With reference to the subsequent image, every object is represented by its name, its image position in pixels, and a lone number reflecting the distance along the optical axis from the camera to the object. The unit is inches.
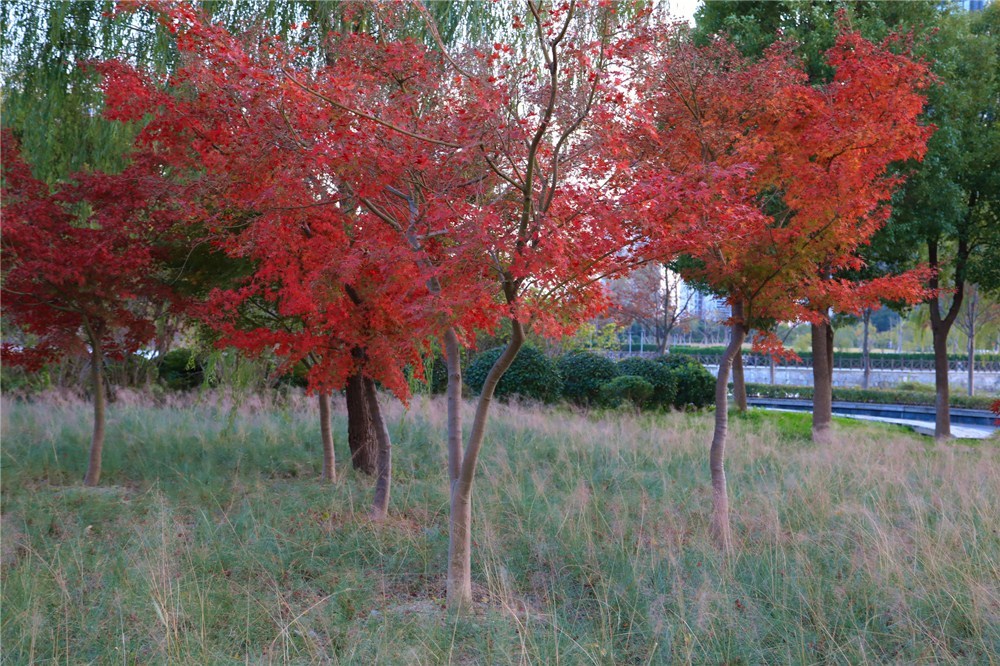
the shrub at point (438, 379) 608.4
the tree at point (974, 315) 889.5
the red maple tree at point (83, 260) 265.0
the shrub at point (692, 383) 579.5
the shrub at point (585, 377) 573.3
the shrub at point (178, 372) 582.9
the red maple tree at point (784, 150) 230.5
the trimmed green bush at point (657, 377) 569.0
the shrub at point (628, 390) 550.6
